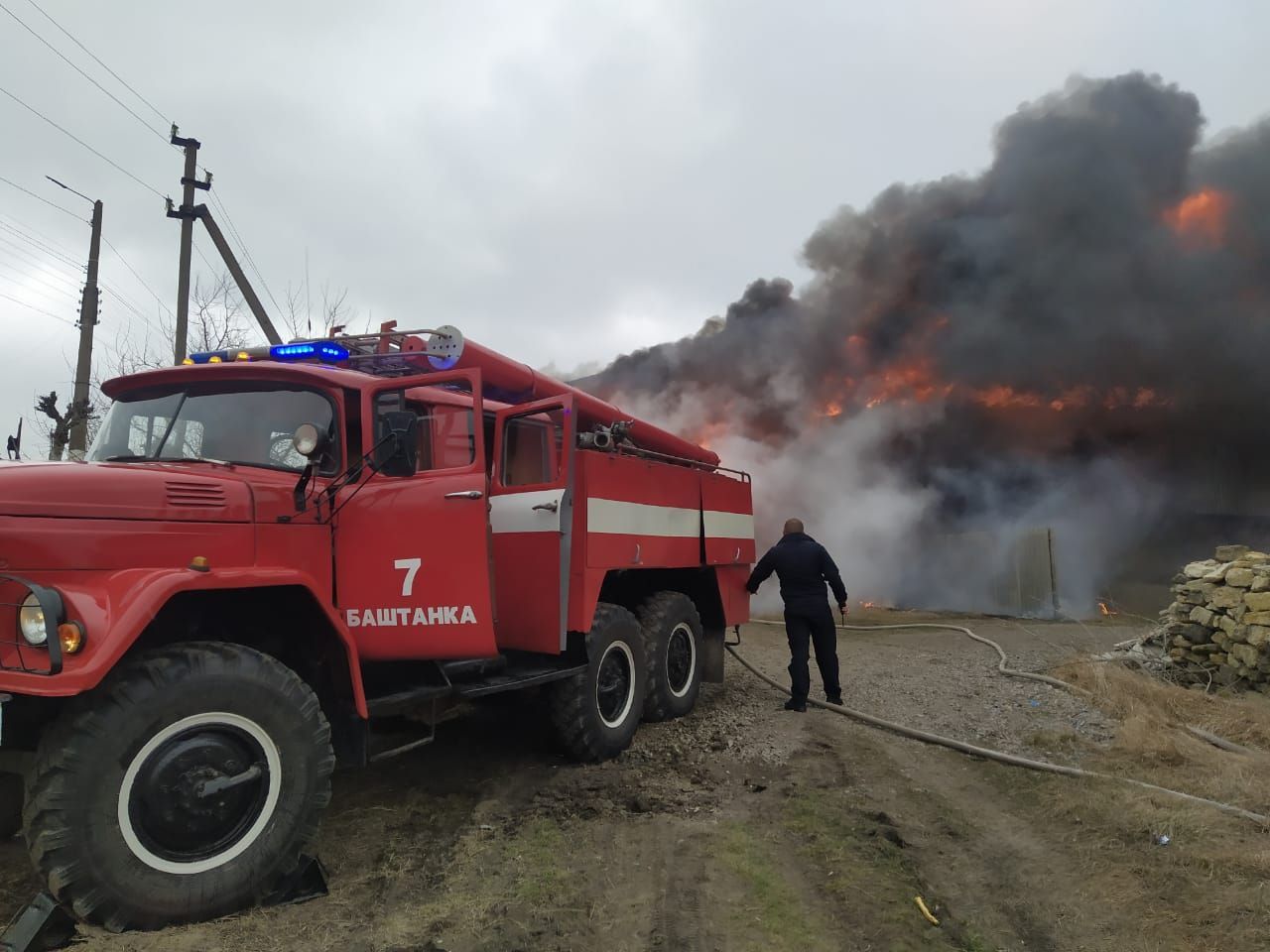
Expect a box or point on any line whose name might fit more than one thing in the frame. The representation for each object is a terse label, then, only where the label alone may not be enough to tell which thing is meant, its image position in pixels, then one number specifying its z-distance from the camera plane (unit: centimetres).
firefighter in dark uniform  759
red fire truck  294
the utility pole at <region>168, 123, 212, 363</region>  1332
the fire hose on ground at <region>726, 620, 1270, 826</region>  455
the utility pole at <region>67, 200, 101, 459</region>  1278
